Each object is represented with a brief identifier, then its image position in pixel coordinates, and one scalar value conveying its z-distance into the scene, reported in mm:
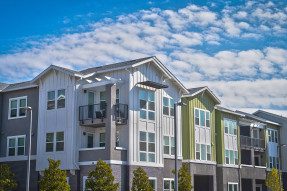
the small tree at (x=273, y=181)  55781
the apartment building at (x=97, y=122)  37188
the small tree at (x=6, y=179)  37156
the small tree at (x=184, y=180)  39625
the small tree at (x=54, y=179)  33094
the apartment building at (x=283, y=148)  65125
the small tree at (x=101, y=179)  33094
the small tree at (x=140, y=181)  35594
